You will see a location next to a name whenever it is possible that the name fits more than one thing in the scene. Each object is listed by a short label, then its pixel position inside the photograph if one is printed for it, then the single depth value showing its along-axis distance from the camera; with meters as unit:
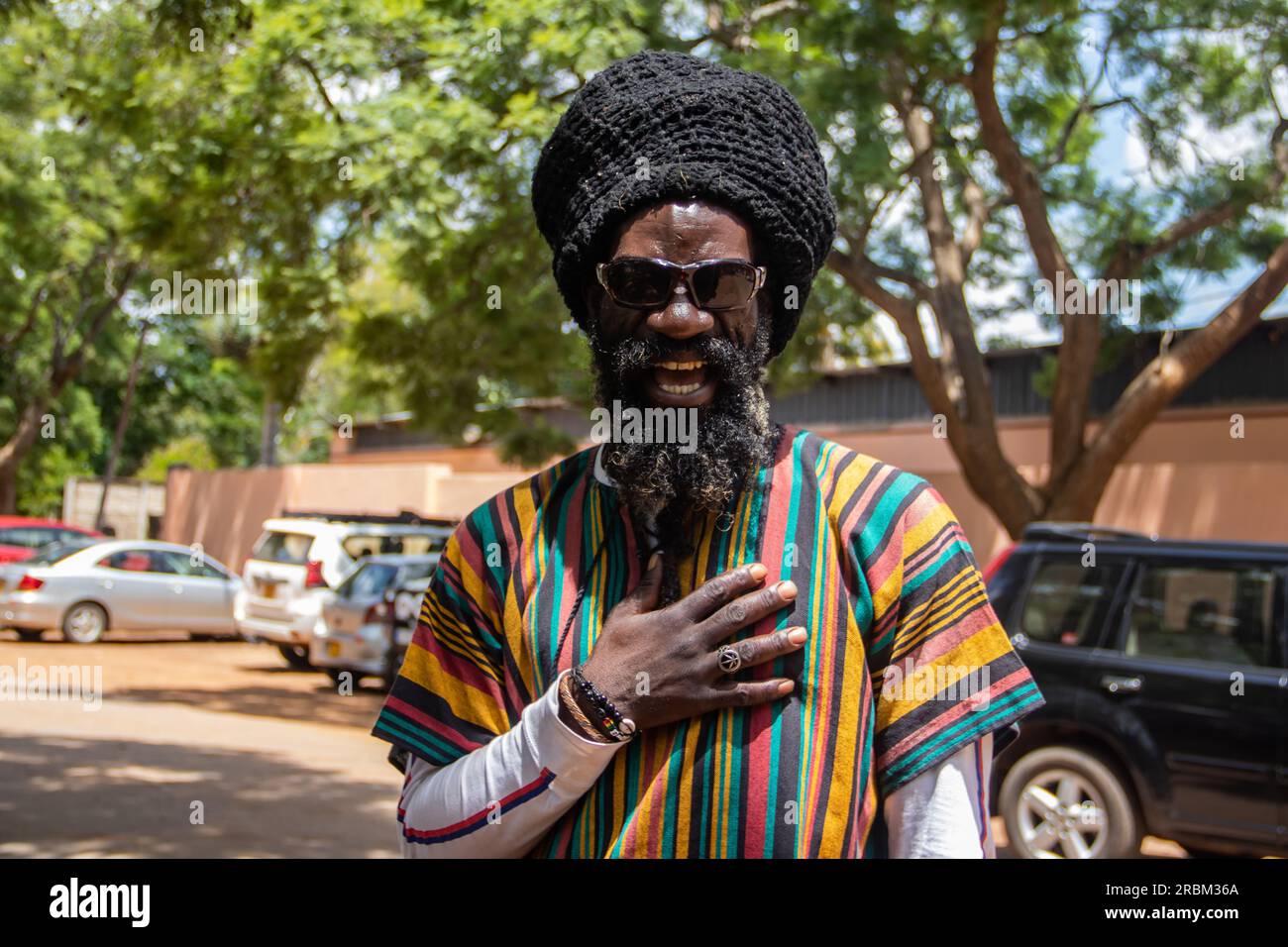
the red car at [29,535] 18.98
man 1.63
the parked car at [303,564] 15.34
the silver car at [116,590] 16.47
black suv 6.27
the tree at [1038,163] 10.31
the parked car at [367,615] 13.50
